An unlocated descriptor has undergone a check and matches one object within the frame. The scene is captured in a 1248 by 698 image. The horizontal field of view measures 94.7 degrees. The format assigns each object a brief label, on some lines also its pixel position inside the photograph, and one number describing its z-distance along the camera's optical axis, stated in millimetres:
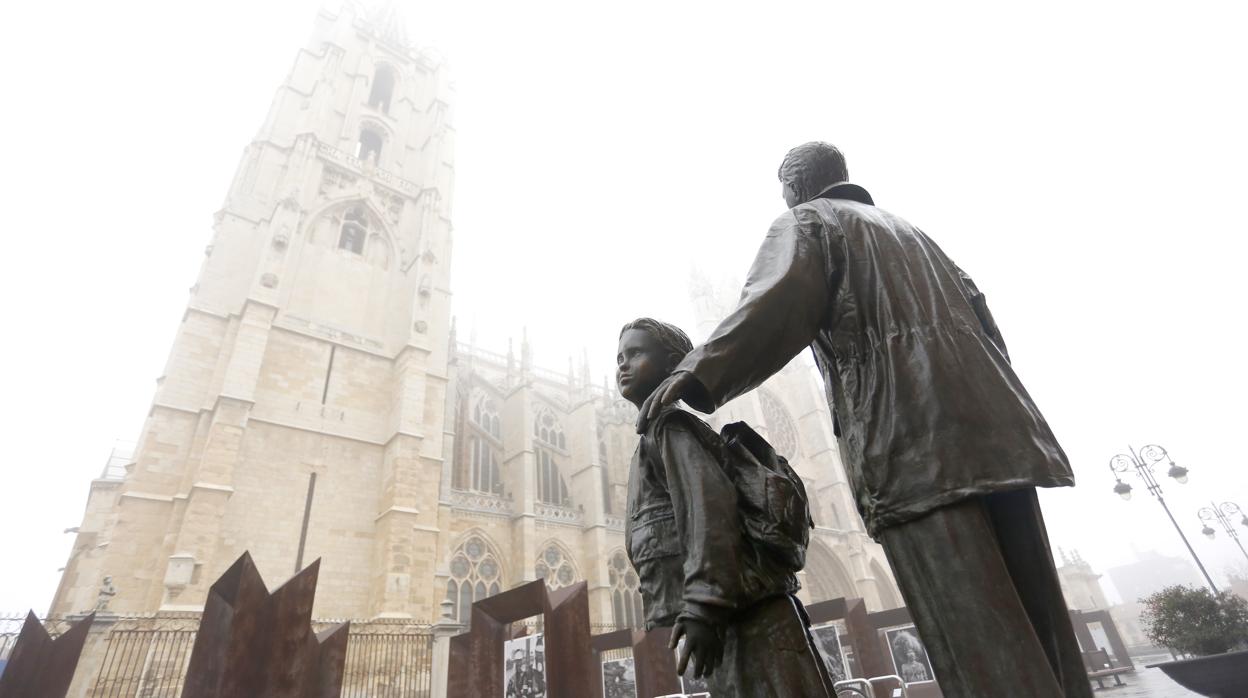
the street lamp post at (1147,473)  11434
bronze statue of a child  1323
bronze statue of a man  1313
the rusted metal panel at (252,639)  4809
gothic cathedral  12227
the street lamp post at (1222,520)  14750
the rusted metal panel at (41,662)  5500
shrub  4902
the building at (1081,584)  35103
